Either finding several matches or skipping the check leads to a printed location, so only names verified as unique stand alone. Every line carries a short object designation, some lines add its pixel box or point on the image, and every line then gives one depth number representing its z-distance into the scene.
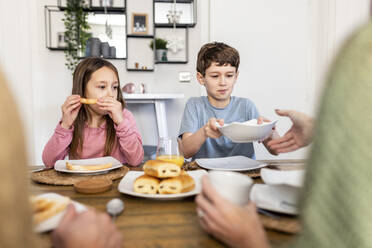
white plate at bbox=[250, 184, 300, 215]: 0.63
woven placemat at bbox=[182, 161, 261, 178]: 1.02
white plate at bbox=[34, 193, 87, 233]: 0.53
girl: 1.44
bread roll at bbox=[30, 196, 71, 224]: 0.54
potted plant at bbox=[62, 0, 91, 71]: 3.73
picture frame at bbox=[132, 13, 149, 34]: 3.97
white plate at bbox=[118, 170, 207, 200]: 0.75
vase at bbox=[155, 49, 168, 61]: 3.96
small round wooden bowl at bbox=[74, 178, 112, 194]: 0.82
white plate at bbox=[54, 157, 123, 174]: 1.07
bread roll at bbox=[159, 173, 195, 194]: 0.78
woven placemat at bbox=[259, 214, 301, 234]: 0.56
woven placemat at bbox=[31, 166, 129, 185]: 0.94
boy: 1.64
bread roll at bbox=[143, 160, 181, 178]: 0.80
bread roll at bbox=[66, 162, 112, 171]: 1.04
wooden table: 0.52
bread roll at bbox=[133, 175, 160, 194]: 0.78
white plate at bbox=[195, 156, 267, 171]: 1.08
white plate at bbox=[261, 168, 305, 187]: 0.68
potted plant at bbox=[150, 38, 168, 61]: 3.94
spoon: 0.65
